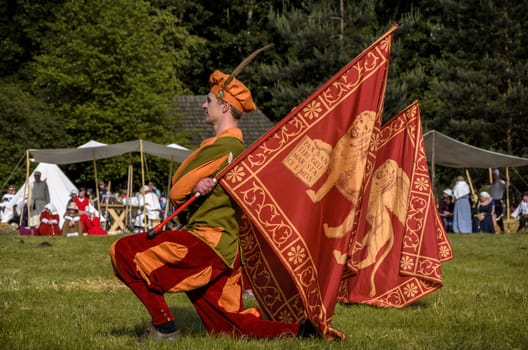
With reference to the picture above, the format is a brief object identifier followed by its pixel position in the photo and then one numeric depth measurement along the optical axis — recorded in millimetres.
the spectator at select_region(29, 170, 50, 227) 26625
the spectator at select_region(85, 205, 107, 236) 25641
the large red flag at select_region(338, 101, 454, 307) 8781
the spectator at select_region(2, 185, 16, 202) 32003
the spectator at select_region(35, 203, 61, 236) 24759
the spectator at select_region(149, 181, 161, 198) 29225
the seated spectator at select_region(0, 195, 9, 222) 30984
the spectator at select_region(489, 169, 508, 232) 27750
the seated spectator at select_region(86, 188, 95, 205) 30792
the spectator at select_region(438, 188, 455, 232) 27922
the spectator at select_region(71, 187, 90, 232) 25625
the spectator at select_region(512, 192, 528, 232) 27453
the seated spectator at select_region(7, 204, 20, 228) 30516
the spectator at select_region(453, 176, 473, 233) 27062
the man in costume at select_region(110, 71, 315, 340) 5879
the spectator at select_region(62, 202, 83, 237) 25031
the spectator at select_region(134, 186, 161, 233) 26312
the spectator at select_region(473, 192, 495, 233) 27297
